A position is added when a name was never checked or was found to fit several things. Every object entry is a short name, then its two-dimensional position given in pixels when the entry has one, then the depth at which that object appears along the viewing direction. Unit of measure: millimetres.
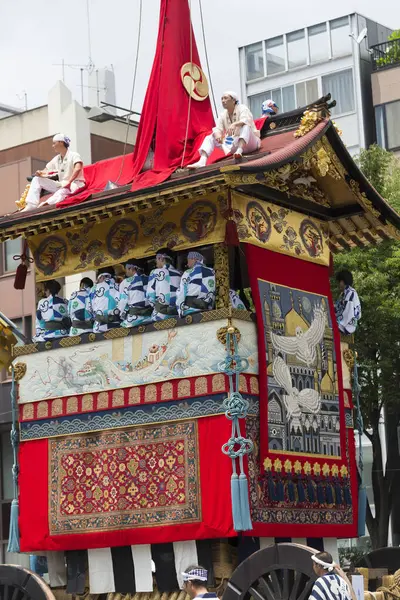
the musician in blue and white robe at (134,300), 14312
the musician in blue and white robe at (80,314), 14875
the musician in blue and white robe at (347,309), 15227
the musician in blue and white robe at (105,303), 14594
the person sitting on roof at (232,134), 13977
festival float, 13414
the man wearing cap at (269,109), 15548
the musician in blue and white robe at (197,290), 13742
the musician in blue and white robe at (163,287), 14094
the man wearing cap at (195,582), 11383
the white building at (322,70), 39562
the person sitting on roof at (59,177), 15375
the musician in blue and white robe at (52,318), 15156
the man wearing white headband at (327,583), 10656
